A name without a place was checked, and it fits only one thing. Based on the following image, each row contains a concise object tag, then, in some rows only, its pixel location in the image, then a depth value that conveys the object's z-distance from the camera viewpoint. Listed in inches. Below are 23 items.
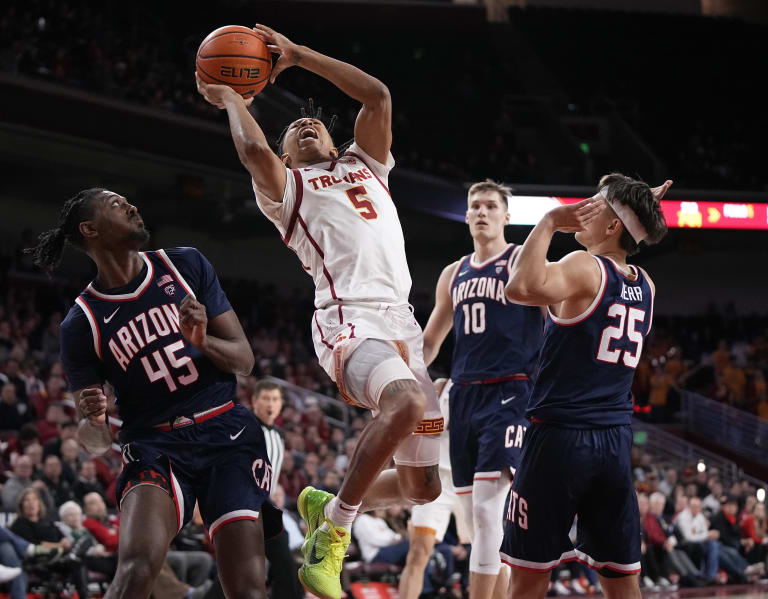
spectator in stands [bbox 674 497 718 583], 516.7
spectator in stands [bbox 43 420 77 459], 410.3
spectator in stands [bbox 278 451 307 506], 440.5
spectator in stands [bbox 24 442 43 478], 384.5
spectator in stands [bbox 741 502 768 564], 541.6
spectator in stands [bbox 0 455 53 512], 371.6
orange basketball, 198.7
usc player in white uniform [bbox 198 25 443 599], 179.2
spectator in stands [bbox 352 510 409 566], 421.4
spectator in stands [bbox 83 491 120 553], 364.2
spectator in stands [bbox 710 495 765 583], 522.0
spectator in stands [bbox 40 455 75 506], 382.3
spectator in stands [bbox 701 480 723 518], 568.7
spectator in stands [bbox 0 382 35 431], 445.4
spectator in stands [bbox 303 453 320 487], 458.3
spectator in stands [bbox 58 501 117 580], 354.6
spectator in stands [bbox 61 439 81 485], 393.8
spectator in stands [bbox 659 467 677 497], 578.2
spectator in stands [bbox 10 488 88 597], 356.1
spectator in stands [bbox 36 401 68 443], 433.1
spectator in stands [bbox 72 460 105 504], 389.7
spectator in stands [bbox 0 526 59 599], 337.4
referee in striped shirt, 237.0
